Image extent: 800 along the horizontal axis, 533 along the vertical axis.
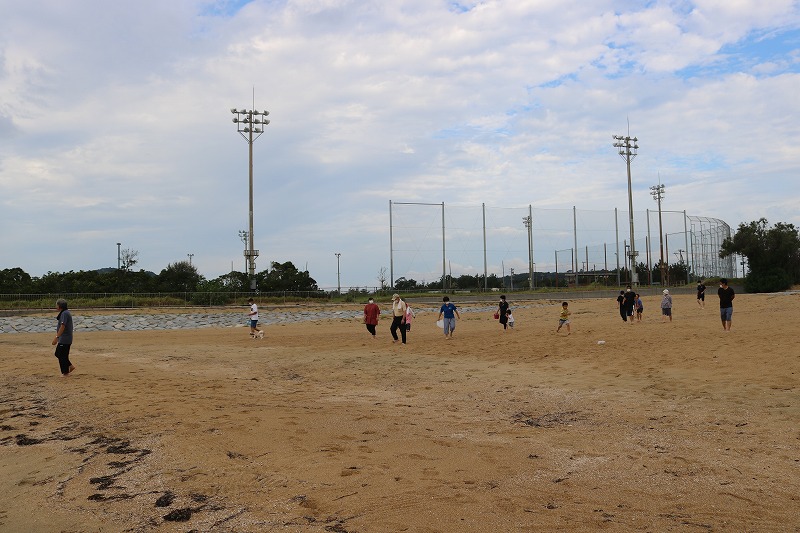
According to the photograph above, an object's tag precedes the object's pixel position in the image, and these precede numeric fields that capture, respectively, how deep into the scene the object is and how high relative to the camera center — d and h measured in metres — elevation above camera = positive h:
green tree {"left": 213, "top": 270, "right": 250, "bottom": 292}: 53.14 +1.04
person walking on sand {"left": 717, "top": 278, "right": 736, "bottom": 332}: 18.30 -0.65
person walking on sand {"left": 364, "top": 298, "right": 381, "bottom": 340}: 21.60 -0.88
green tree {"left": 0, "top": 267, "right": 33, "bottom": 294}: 56.71 +1.70
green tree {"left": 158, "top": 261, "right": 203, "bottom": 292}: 63.44 +1.87
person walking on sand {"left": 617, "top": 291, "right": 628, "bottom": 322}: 23.75 -0.75
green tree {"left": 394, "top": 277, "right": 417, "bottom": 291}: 55.34 +0.44
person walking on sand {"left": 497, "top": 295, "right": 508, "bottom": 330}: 22.47 -0.93
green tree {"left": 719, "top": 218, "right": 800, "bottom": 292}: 52.41 +2.69
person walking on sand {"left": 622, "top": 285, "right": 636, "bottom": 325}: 23.50 -0.67
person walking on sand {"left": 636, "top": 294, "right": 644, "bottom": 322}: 24.45 -1.02
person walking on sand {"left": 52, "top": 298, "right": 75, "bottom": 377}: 13.47 -0.95
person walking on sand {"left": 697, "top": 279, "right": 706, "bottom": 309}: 28.81 -0.57
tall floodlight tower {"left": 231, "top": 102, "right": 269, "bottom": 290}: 46.47 +12.91
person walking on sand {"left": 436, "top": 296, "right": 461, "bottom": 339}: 21.09 -1.00
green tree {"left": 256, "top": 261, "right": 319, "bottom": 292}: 59.16 +1.36
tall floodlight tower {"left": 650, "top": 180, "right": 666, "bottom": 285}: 62.94 +9.33
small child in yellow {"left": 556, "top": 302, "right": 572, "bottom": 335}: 20.09 -1.04
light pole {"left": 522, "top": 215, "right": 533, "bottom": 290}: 57.47 +5.15
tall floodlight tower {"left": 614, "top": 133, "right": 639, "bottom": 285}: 53.53 +11.99
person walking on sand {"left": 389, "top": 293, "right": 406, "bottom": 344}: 20.25 -0.85
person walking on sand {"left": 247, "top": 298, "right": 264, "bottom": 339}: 23.88 -1.15
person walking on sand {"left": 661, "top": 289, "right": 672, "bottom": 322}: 23.70 -0.83
